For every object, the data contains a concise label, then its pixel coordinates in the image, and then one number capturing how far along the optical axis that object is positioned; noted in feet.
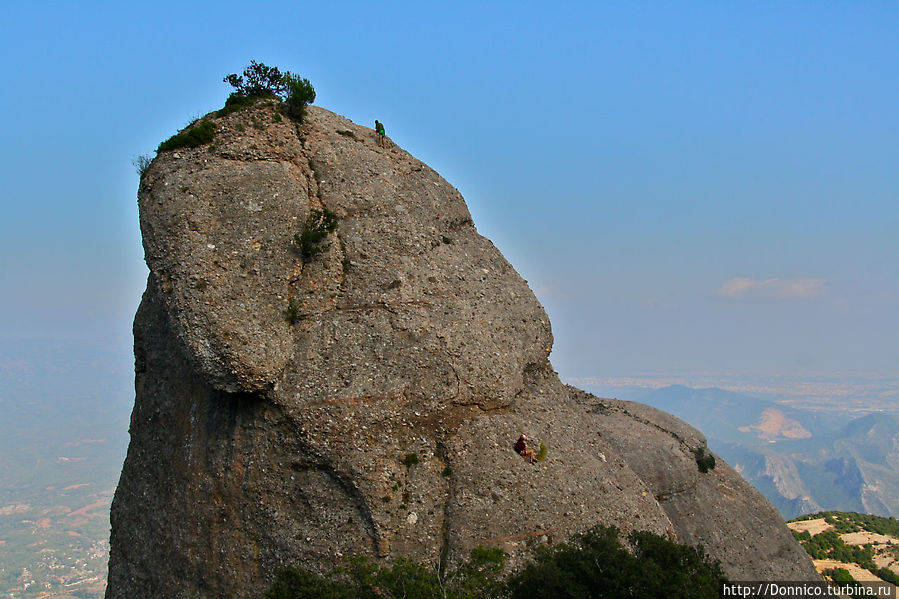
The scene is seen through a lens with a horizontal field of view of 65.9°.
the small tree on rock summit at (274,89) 76.95
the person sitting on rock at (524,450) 66.39
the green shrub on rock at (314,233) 67.21
